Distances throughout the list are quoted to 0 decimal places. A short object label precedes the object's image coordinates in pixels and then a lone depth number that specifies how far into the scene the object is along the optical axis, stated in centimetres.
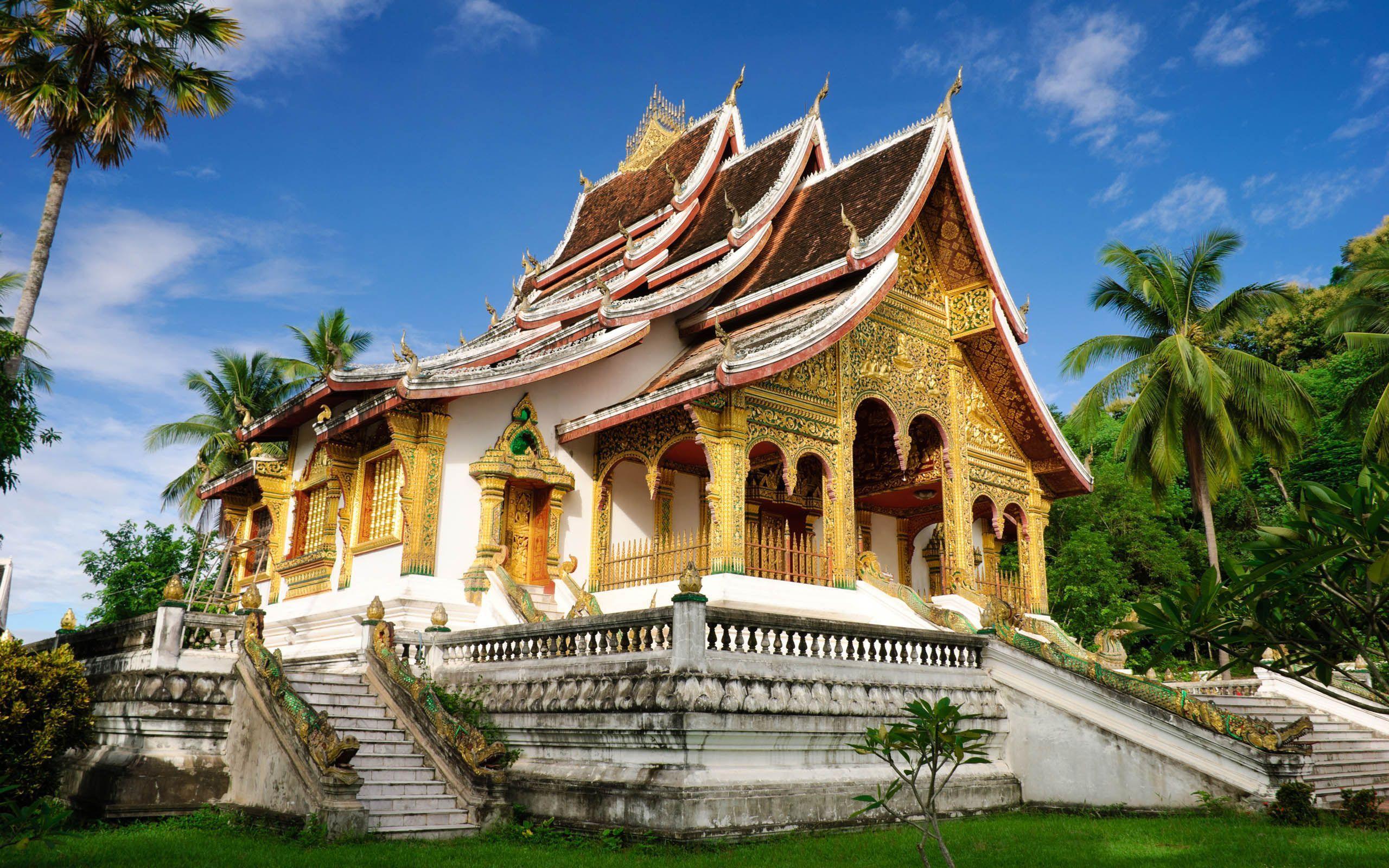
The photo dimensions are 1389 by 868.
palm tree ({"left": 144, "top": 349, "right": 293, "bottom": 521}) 2614
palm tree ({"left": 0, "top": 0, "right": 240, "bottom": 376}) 1376
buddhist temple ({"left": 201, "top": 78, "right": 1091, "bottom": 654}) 1185
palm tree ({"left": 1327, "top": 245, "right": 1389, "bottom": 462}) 1677
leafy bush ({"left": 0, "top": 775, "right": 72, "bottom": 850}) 443
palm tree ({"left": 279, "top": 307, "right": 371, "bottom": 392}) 2645
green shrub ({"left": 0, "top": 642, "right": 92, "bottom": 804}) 783
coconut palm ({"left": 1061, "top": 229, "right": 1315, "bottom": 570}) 1827
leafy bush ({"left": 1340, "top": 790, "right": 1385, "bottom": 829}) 842
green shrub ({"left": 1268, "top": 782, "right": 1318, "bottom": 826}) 844
